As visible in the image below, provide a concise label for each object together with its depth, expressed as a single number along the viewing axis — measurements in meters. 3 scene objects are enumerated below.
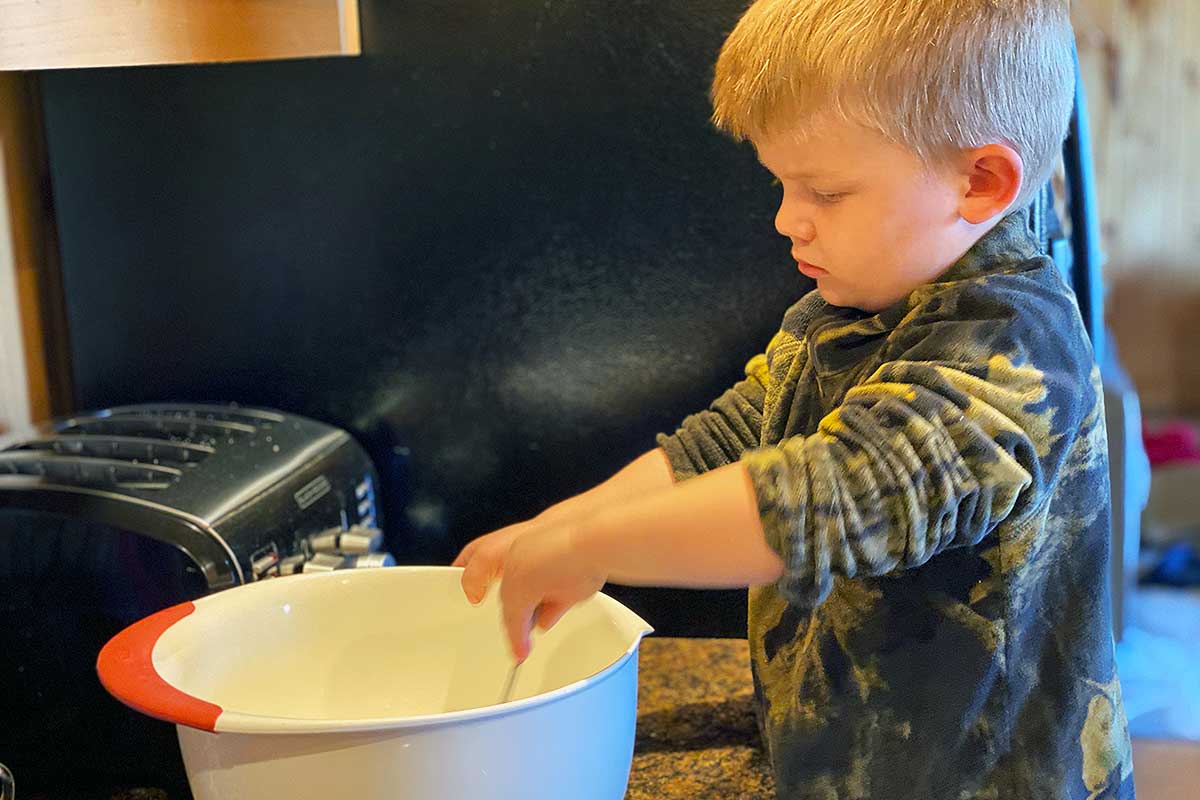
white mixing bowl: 0.61
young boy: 0.60
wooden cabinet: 0.73
